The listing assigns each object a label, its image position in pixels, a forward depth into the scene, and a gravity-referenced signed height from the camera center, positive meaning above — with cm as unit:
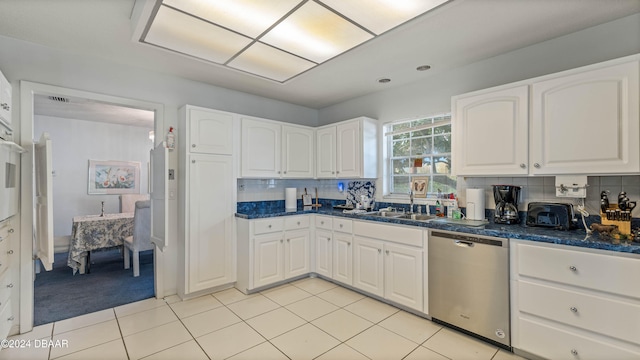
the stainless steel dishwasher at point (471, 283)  216 -85
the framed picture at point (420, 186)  330 -9
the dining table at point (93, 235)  391 -80
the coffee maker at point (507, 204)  253 -23
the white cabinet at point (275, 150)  358 +39
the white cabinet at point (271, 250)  329 -86
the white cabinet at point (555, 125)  191 +41
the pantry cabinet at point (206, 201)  314 -25
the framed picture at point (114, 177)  565 +5
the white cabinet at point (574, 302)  171 -81
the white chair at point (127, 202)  552 -44
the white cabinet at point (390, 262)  270 -85
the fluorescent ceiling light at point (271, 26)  184 +111
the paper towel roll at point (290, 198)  412 -28
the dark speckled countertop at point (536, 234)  176 -40
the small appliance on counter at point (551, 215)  224 -30
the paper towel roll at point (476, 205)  270 -25
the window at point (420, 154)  326 +30
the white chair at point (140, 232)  396 -74
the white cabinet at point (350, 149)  364 +39
